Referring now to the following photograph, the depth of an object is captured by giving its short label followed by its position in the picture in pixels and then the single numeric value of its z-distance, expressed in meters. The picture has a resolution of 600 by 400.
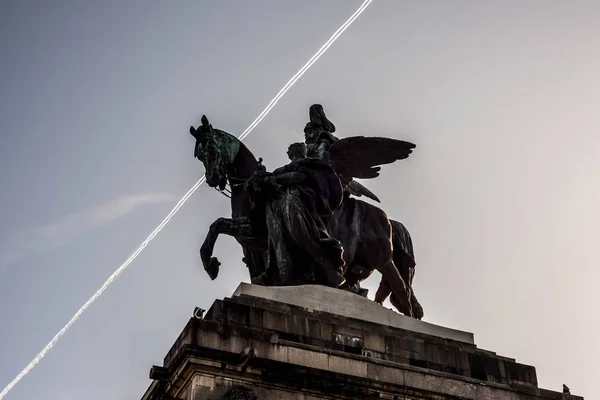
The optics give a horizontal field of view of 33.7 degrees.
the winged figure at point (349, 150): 20.47
